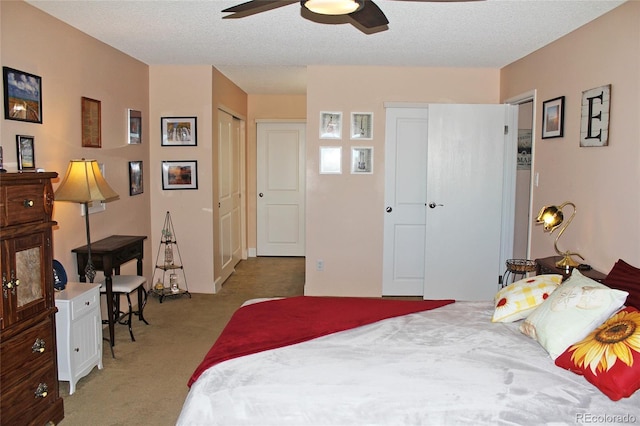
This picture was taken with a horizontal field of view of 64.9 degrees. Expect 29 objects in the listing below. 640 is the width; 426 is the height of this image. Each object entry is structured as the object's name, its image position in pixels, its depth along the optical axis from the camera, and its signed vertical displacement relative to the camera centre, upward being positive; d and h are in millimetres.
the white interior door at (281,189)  7633 -249
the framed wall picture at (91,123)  3881 +374
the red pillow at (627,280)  2398 -534
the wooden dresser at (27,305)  2375 -678
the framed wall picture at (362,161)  5297 +129
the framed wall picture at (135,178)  4785 -68
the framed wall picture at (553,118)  3849 +451
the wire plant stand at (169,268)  5266 -1017
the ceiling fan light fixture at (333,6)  2102 +711
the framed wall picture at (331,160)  5289 +136
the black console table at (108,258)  3693 -654
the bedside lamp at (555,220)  3324 -301
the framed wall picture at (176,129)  5281 +444
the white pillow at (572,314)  2223 -634
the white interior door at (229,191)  5957 -249
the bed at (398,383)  1846 -825
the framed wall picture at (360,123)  5262 +524
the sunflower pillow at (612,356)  1895 -719
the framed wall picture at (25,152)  3070 +112
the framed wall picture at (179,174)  5324 -26
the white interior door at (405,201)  5309 -290
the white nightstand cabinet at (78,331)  3039 -1009
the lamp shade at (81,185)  3430 -99
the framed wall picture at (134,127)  4715 +426
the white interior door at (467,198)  5070 -239
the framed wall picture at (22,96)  2973 +458
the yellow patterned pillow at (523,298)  2637 -655
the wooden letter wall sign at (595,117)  3236 +394
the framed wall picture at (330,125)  5250 +500
